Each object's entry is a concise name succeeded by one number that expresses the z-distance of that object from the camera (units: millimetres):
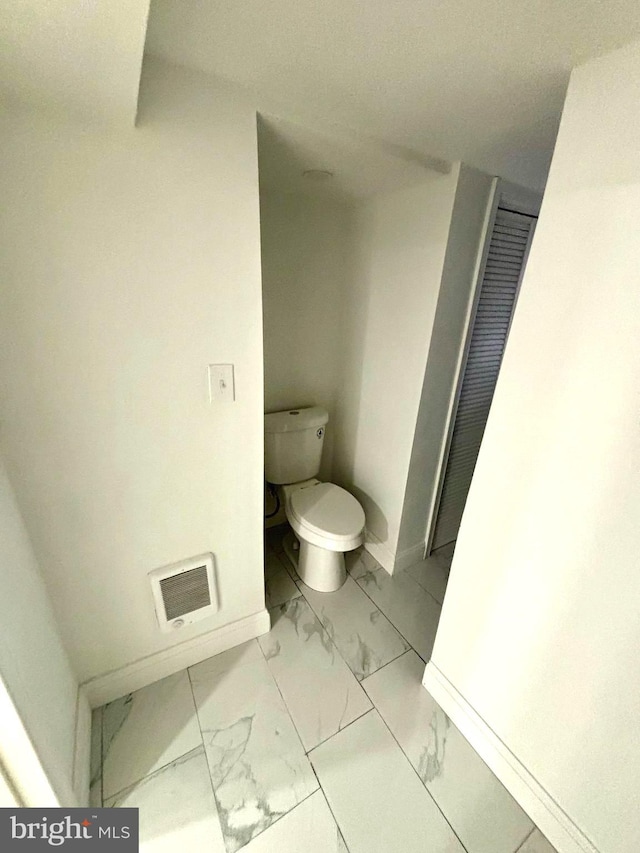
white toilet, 1581
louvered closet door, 1537
